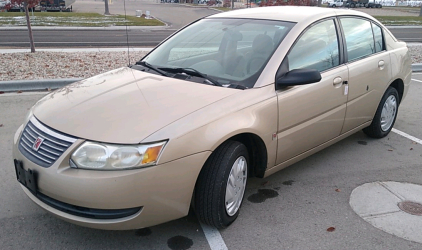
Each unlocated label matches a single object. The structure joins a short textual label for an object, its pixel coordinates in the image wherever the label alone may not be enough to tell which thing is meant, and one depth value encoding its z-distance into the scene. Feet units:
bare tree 34.01
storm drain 11.65
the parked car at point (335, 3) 169.29
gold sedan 8.68
